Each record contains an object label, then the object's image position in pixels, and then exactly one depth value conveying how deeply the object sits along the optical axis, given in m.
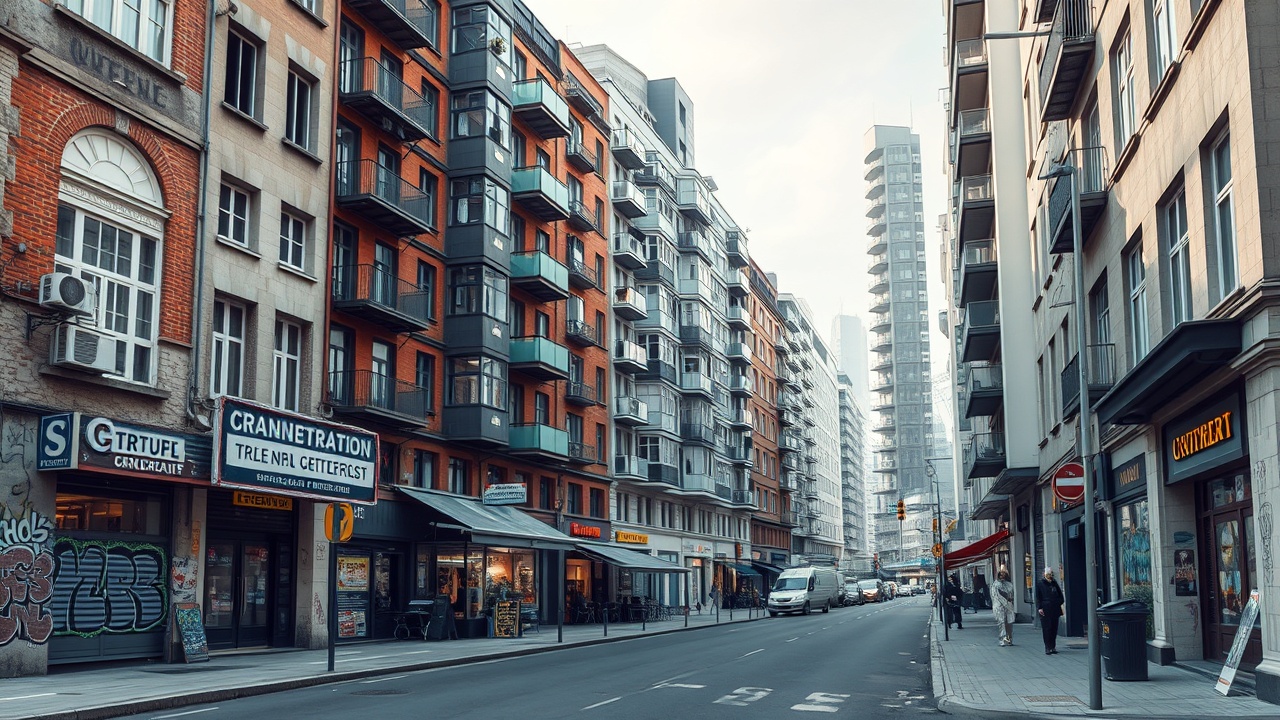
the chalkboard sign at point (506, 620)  31.91
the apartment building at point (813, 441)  102.06
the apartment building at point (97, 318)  18.33
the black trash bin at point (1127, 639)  15.95
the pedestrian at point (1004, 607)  26.08
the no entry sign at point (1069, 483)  16.06
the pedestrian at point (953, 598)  33.53
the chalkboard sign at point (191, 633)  21.34
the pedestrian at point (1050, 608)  22.83
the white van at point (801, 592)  53.00
